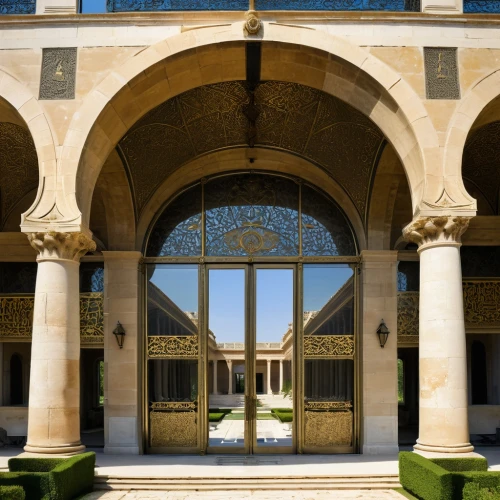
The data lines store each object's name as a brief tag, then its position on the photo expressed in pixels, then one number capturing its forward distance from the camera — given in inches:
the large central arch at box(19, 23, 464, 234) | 495.8
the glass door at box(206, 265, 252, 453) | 654.5
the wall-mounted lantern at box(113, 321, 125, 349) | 645.9
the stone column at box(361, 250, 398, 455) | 639.8
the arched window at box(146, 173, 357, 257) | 682.2
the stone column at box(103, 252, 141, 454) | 638.5
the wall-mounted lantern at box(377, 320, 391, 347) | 645.3
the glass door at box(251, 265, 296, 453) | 656.4
